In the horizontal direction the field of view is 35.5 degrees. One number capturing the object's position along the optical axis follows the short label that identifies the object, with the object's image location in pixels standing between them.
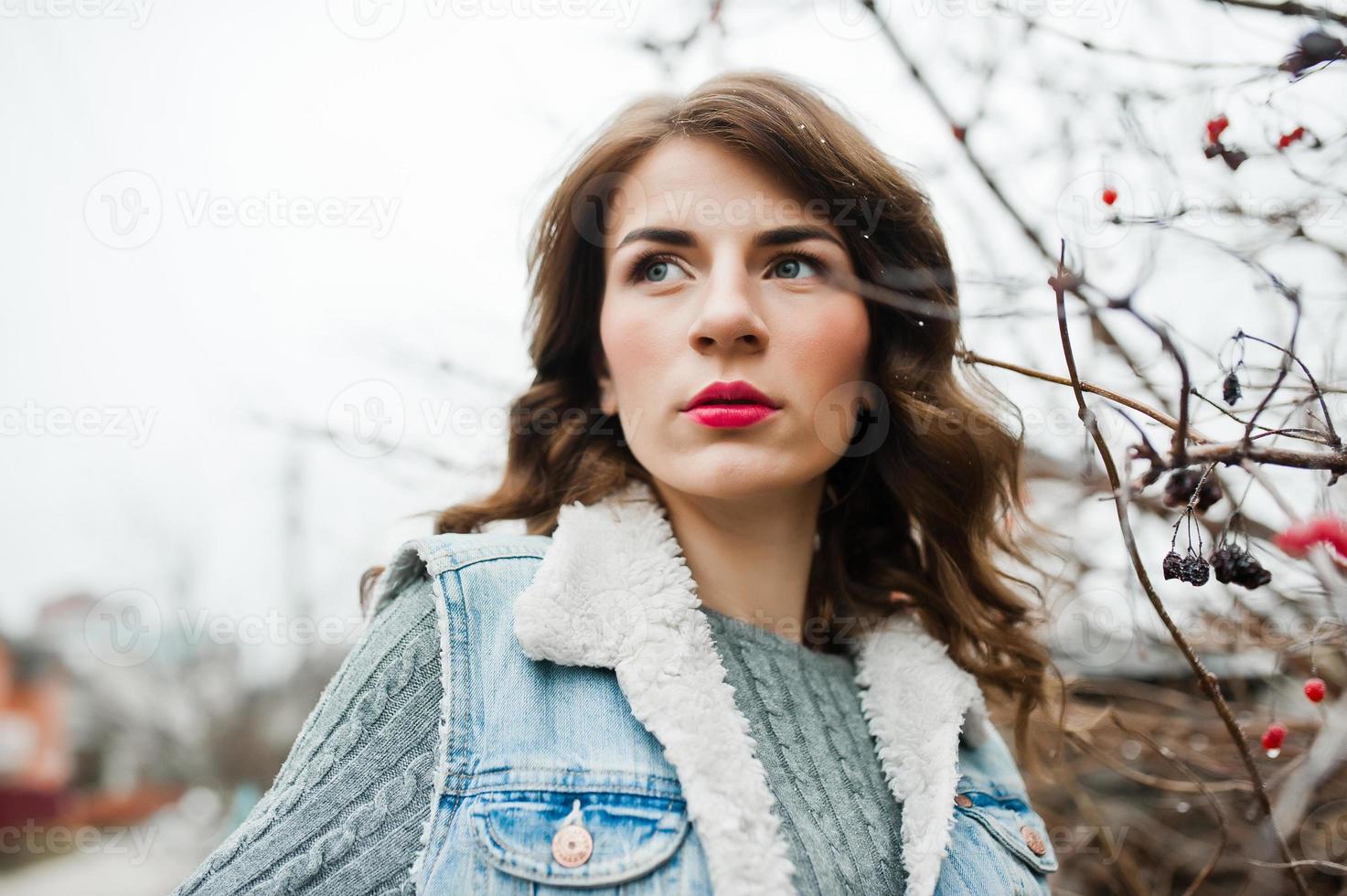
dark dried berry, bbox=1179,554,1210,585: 0.84
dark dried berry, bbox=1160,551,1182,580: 0.85
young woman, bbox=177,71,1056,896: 0.86
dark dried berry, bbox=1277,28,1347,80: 0.83
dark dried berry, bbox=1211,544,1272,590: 0.85
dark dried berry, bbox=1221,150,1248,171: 0.91
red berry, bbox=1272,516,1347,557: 0.80
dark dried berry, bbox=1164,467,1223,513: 0.81
